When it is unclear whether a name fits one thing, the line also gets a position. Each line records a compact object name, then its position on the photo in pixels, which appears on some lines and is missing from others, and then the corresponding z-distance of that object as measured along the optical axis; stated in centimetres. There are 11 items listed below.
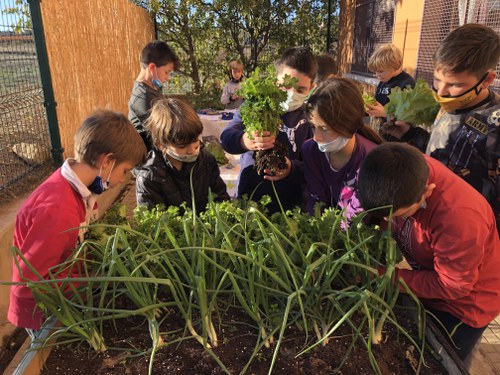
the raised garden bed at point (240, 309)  113
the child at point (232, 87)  773
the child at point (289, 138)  243
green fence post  468
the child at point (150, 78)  422
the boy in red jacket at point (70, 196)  140
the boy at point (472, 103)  201
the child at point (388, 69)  425
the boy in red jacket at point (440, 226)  136
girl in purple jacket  193
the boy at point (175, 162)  232
